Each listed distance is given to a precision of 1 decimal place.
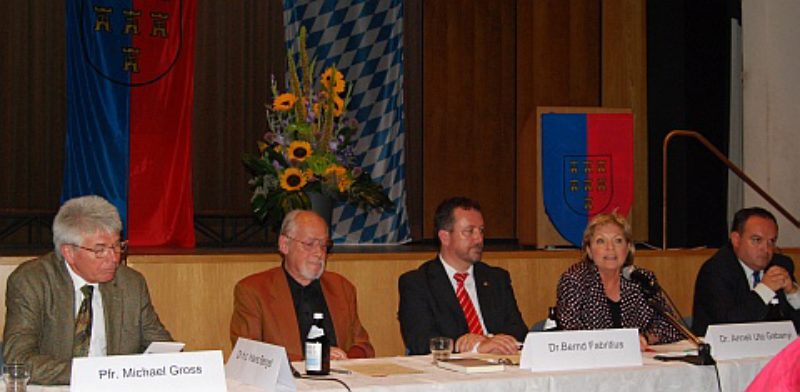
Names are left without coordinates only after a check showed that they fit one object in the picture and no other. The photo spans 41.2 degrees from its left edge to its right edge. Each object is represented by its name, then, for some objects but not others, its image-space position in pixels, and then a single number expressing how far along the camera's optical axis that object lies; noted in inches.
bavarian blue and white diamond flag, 357.4
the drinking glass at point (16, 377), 104.1
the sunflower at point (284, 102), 220.4
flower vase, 218.7
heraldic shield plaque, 271.9
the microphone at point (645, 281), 141.6
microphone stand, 137.5
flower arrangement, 217.6
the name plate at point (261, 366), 112.7
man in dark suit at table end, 189.0
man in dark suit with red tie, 170.4
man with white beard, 161.5
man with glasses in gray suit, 135.0
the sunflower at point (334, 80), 226.1
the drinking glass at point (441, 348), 135.7
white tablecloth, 118.0
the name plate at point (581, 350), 129.8
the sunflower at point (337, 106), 226.4
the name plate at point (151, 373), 102.7
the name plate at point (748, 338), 143.6
